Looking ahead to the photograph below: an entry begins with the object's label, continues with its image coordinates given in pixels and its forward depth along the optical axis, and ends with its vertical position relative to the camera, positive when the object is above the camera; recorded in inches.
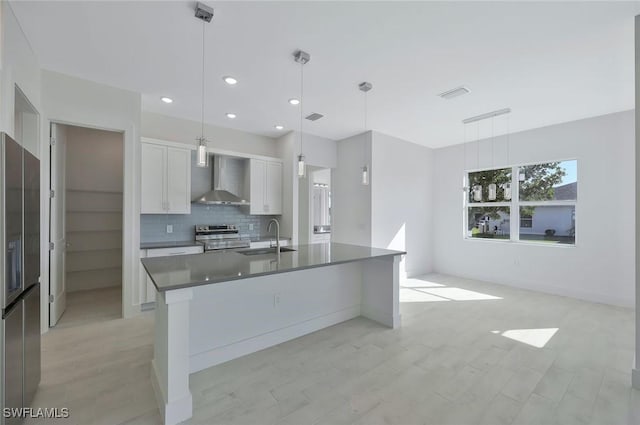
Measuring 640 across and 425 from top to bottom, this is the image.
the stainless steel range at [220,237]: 171.0 -15.7
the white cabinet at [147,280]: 144.9 -34.9
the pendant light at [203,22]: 82.6 +60.8
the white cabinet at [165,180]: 154.2 +19.6
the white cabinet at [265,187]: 196.2 +19.5
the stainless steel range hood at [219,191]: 173.5 +15.1
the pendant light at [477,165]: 168.2 +38.3
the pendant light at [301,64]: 105.8 +60.4
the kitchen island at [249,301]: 70.4 -33.6
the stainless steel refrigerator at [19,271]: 57.6 -13.4
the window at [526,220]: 200.7 -5.0
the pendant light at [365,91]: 130.1 +60.0
